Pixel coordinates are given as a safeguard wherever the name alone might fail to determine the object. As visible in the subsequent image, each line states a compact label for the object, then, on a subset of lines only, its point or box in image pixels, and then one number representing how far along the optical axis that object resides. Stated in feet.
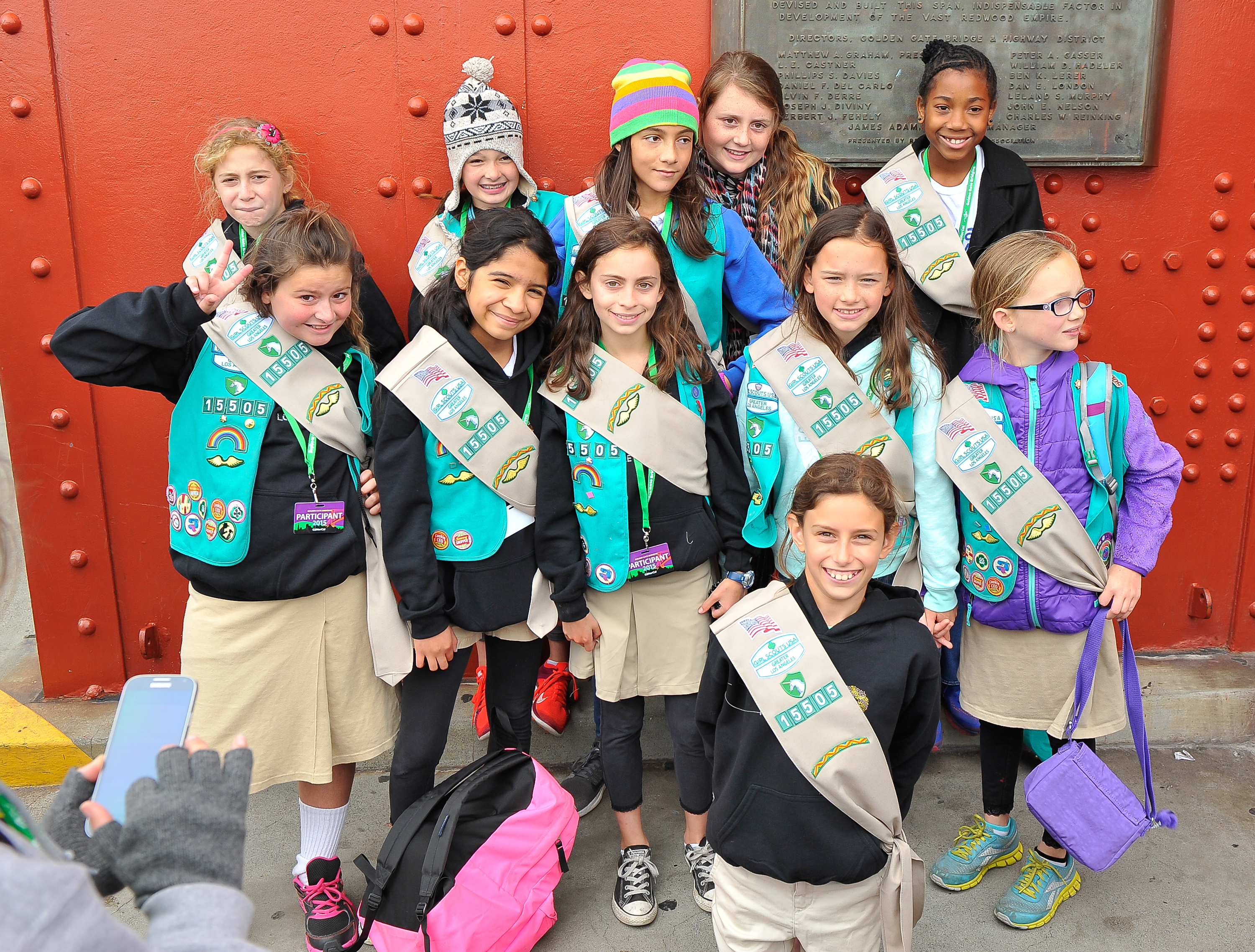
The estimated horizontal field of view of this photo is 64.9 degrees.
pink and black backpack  7.80
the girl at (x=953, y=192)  9.44
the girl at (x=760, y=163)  9.62
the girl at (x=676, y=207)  9.34
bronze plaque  10.37
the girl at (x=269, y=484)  7.94
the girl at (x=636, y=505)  8.36
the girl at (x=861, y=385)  8.41
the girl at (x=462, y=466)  8.23
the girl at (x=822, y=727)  6.66
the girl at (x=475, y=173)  9.67
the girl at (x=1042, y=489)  8.23
